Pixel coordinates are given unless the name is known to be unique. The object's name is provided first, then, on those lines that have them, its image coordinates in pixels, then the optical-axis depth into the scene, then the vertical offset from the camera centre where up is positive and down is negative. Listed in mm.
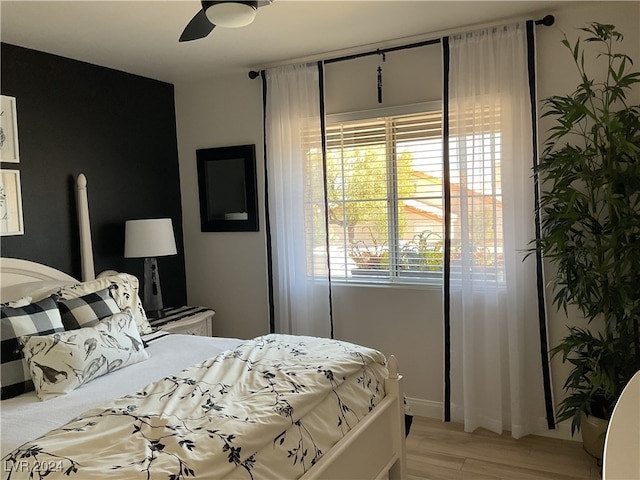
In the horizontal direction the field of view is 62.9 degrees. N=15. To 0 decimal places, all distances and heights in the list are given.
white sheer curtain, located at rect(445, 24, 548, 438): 3105 -122
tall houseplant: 2605 -95
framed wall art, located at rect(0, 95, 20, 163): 3094 +610
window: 3504 +155
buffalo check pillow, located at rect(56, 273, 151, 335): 2849 -348
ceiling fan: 1982 +816
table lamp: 3672 -140
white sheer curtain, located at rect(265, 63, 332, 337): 3758 +212
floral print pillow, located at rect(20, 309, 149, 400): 2182 -550
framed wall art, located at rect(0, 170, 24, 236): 3074 +172
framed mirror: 4082 +284
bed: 1521 -637
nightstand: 3637 -680
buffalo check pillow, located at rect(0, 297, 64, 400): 2203 -445
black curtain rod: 2996 +1114
